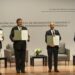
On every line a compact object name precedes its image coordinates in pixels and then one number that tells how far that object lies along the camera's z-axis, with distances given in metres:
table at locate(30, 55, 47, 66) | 12.82
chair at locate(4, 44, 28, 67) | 12.66
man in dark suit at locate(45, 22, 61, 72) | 10.91
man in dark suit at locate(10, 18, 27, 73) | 10.52
